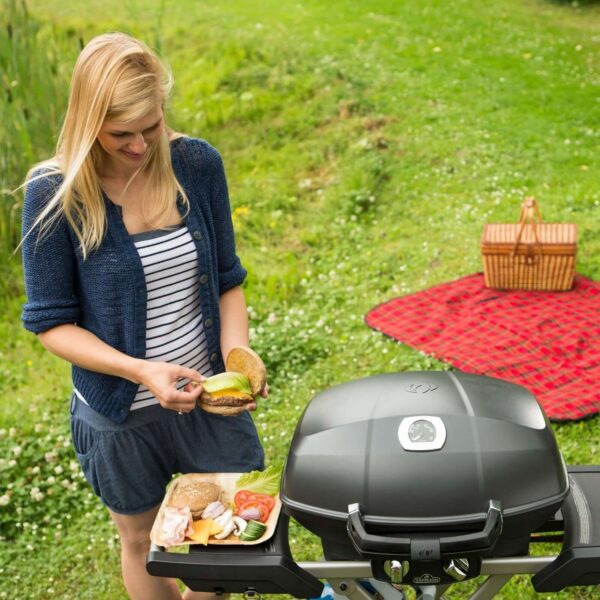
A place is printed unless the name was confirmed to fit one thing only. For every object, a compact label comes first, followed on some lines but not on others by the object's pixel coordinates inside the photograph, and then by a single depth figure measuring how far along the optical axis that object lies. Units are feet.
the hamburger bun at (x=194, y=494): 6.46
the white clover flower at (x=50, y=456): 12.98
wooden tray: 6.16
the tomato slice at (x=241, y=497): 6.56
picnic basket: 15.40
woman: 6.66
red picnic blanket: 13.08
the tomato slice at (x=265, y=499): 6.50
